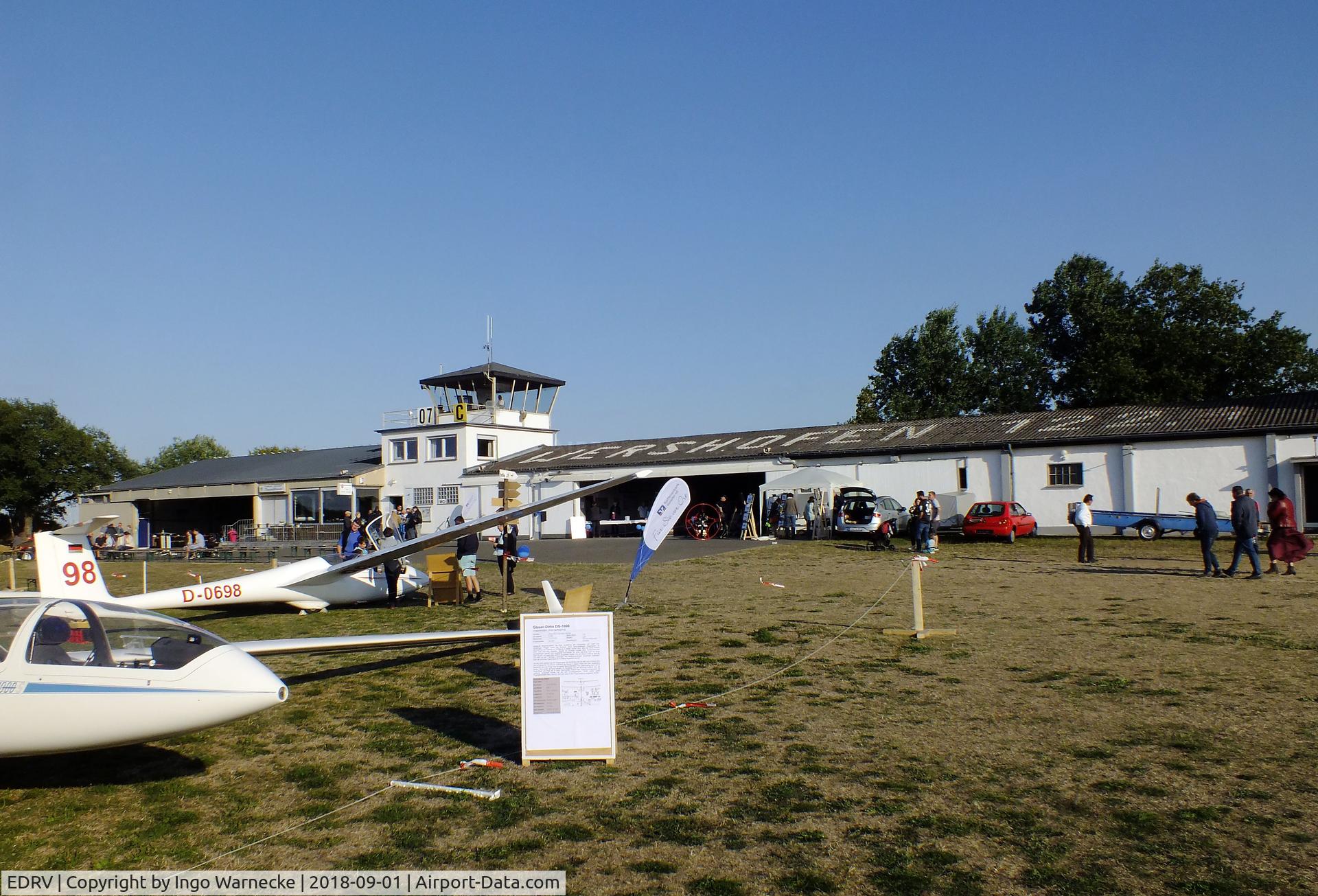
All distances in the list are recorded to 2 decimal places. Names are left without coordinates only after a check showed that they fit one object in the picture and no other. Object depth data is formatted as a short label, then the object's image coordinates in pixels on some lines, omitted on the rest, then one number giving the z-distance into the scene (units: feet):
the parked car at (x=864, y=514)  95.45
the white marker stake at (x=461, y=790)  18.19
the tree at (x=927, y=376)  204.74
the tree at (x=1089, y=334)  168.04
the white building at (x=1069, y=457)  91.81
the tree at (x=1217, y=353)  161.79
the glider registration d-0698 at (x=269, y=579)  28.45
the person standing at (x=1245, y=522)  53.06
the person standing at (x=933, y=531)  77.66
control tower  149.38
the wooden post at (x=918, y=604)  35.42
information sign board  20.49
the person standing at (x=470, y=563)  52.80
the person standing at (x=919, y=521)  75.52
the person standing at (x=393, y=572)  53.16
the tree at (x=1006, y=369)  203.41
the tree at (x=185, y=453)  328.29
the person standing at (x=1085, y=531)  67.26
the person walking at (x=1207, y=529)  55.62
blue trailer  87.97
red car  91.40
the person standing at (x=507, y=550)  52.29
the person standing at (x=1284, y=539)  55.11
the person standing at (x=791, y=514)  104.32
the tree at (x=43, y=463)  186.09
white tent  104.58
